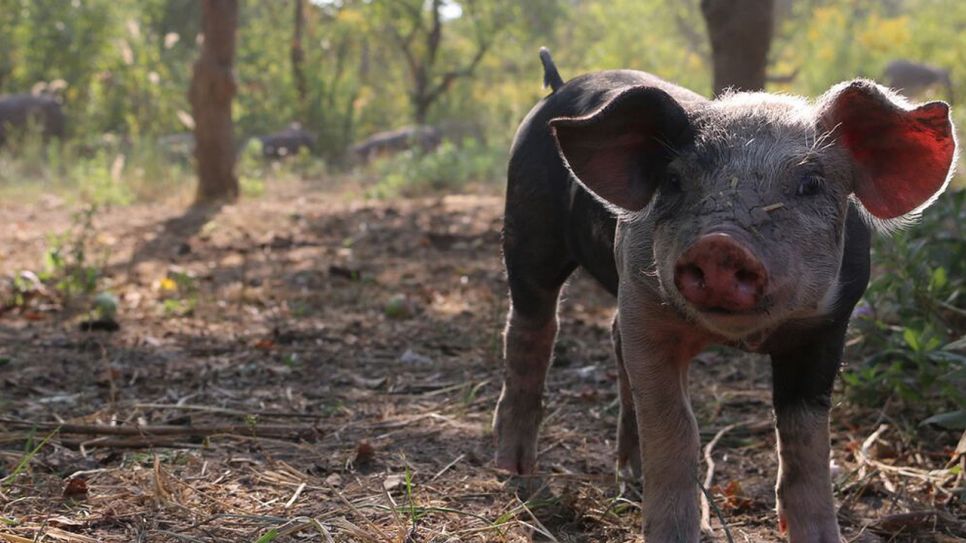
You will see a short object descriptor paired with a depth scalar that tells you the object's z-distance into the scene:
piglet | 2.44
